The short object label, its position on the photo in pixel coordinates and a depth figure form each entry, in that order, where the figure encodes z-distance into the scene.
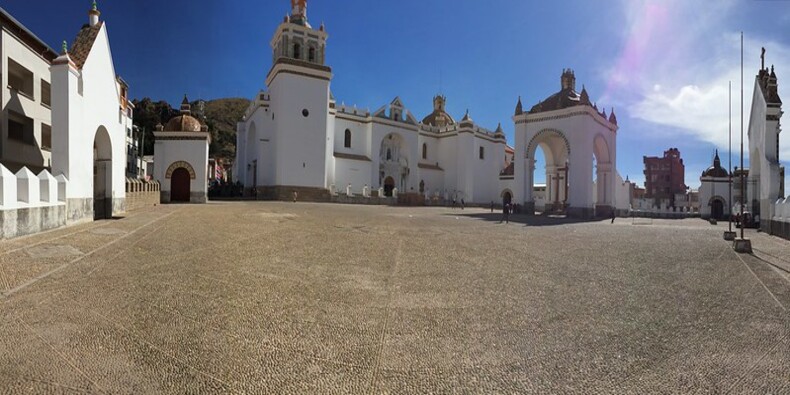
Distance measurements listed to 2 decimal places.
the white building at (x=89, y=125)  9.35
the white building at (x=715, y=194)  31.94
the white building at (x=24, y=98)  13.67
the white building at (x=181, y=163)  22.94
